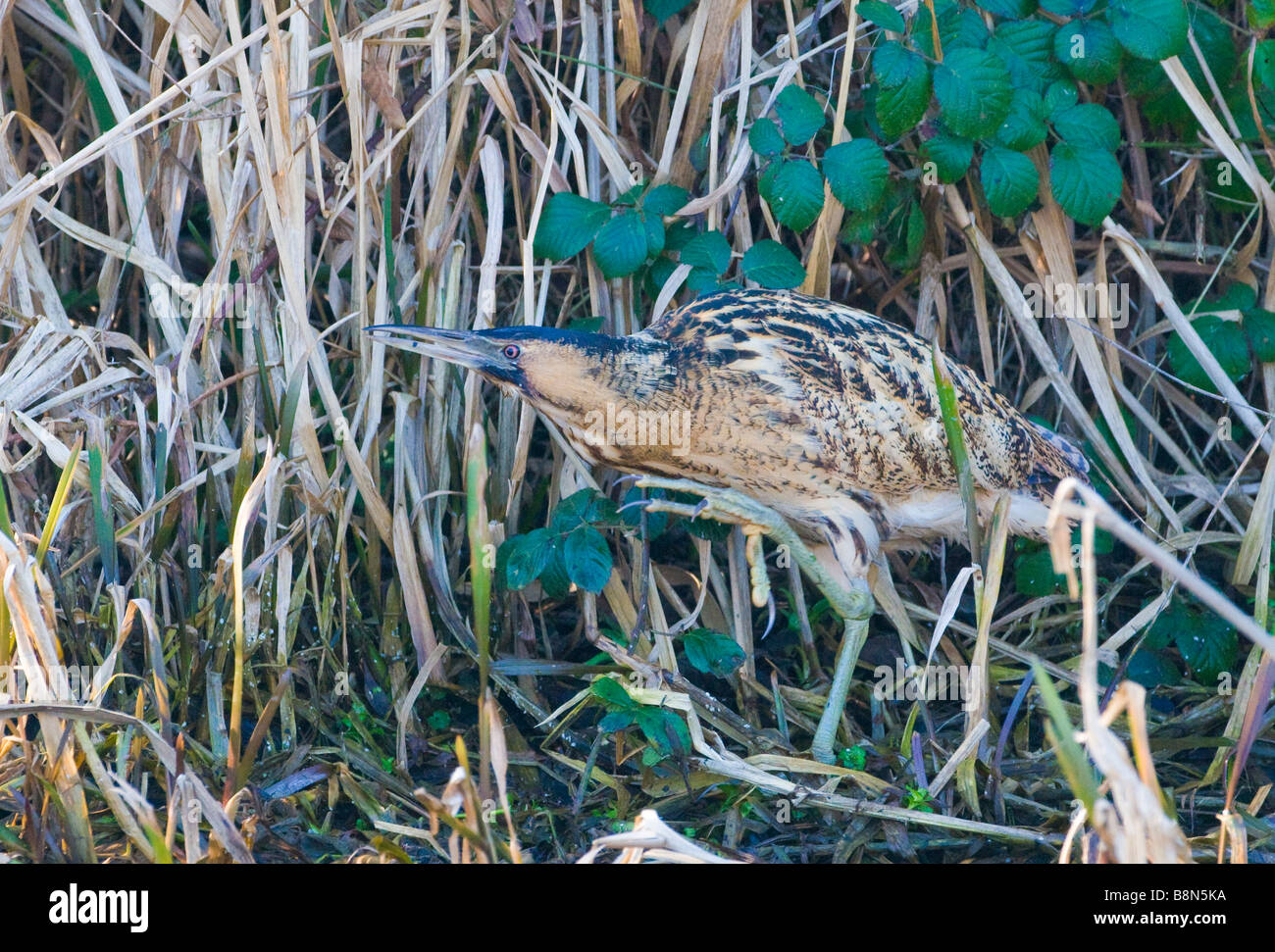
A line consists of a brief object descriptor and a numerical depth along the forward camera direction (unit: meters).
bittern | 4.61
